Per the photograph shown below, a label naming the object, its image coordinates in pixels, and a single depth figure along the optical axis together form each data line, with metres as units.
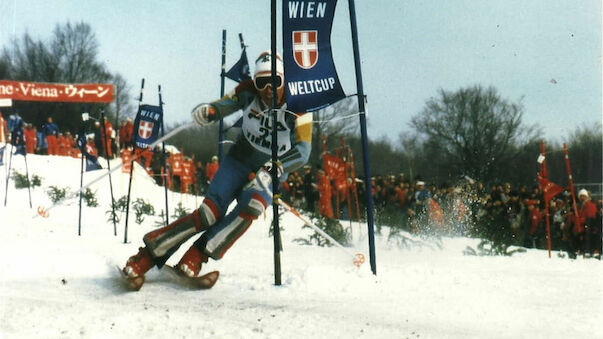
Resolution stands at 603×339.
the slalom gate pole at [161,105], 8.53
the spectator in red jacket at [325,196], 12.58
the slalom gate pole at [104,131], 9.48
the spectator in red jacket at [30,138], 23.23
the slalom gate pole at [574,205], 9.69
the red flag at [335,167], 11.43
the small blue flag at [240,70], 7.99
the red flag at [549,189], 9.70
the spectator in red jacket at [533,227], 11.54
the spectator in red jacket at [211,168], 14.84
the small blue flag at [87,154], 10.18
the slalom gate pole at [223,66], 7.35
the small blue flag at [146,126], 8.28
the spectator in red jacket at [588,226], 10.40
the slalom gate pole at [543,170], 9.51
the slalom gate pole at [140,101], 8.42
